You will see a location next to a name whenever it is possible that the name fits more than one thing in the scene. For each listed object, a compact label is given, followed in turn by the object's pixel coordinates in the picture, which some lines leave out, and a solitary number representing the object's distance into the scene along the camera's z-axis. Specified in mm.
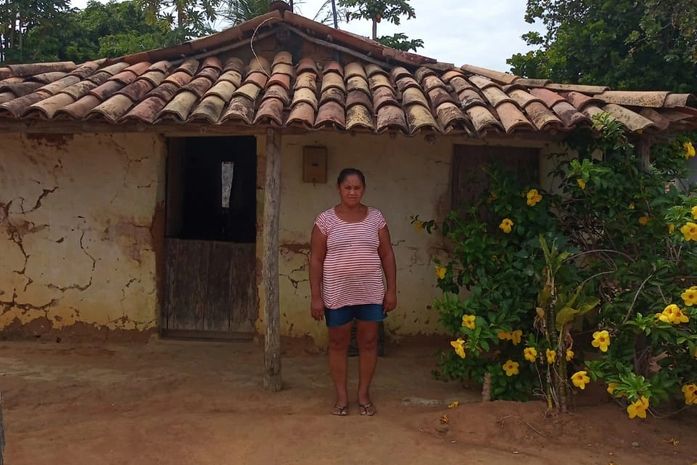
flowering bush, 3646
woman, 3908
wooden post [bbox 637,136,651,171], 4293
